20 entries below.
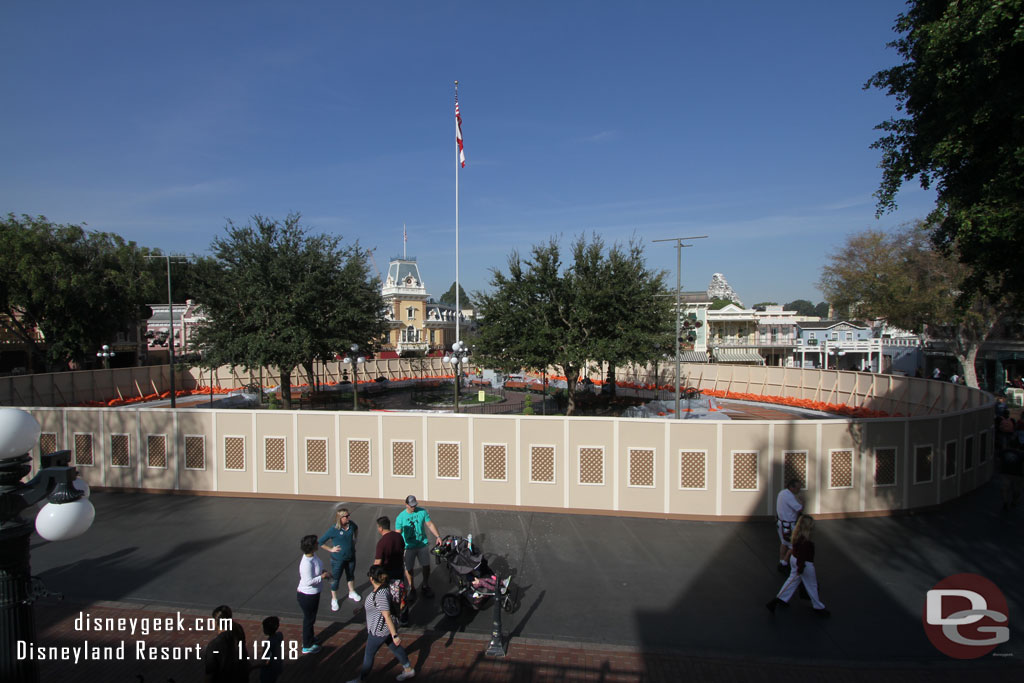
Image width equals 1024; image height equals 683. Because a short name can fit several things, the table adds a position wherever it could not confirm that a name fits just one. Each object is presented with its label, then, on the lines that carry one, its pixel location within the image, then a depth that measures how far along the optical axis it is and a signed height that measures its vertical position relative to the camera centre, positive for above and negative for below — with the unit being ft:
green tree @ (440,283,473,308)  452.76 +21.16
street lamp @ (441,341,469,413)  85.16 -4.98
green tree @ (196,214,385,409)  82.53 +3.38
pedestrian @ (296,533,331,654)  22.08 -10.62
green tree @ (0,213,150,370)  116.37 +8.21
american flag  105.70 +36.79
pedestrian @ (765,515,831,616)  24.76 -11.20
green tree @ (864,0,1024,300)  30.42 +12.16
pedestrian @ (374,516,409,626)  23.36 -10.09
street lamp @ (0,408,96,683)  11.78 -4.24
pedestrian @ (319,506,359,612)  25.49 -10.41
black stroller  25.12 -12.00
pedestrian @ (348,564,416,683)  19.86 -10.89
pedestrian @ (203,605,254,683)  16.35 -10.03
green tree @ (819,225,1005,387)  107.65 +6.32
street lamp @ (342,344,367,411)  89.42 -5.25
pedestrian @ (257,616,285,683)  18.11 -11.15
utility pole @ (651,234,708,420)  81.45 +9.29
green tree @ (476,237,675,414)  78.69 +1.12
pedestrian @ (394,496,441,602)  26.76 -10.13
